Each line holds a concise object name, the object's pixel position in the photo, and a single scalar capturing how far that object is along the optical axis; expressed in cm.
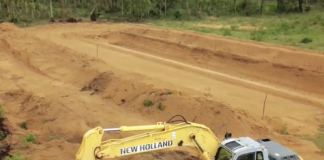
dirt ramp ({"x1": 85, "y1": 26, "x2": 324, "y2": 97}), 2620
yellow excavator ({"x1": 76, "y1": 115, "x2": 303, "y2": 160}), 963
